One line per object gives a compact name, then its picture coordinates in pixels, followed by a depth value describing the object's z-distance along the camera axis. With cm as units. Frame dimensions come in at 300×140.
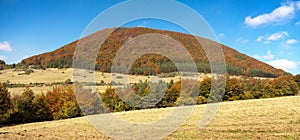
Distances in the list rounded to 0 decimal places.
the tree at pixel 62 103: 5339
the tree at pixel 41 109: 5231
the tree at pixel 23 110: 4828
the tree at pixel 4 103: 4639
